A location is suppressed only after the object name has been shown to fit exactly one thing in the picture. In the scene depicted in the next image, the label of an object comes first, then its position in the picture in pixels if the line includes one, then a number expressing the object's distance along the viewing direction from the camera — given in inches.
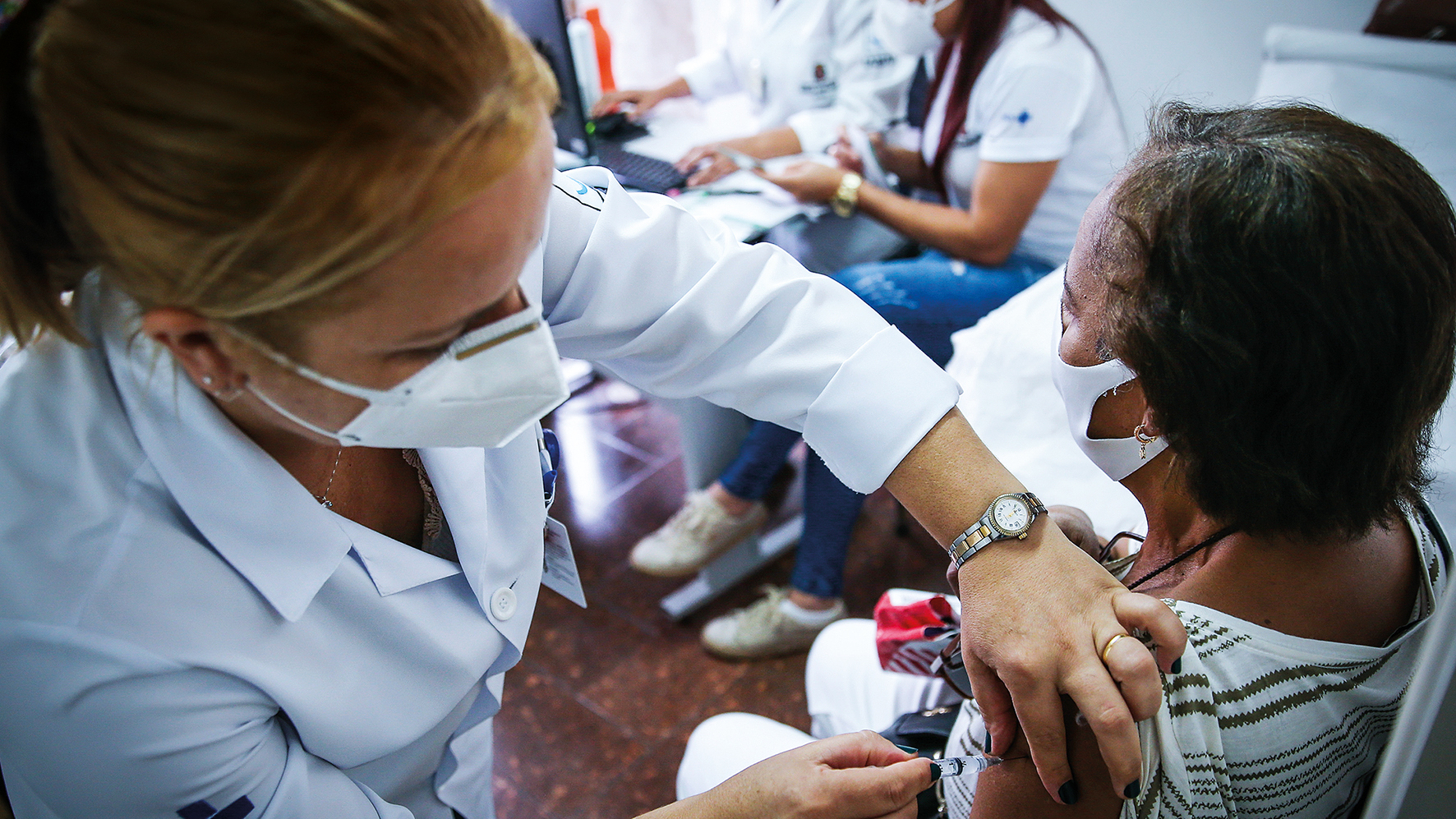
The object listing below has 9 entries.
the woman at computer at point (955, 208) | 74.9
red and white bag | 42.5
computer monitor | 91.7
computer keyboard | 90.0
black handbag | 42.8
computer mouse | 106.2
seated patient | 27.5
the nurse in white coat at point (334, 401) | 20.5
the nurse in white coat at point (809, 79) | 98.8
